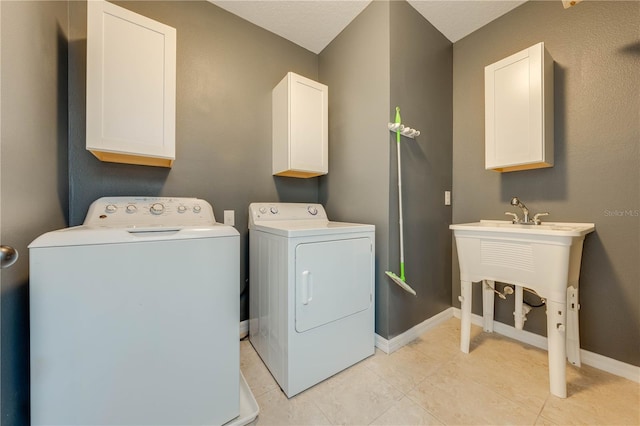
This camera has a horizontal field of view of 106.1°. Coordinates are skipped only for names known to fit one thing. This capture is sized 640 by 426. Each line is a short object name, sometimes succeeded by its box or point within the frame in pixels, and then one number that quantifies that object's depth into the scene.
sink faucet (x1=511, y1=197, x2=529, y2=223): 1.61
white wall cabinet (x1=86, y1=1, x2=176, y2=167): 1.19
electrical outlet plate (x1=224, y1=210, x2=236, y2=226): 1.81
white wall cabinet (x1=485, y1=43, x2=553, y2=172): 1.54
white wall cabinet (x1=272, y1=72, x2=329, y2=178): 1.83
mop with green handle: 1.62
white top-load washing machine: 0.77
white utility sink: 1.20
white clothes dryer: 1.25
